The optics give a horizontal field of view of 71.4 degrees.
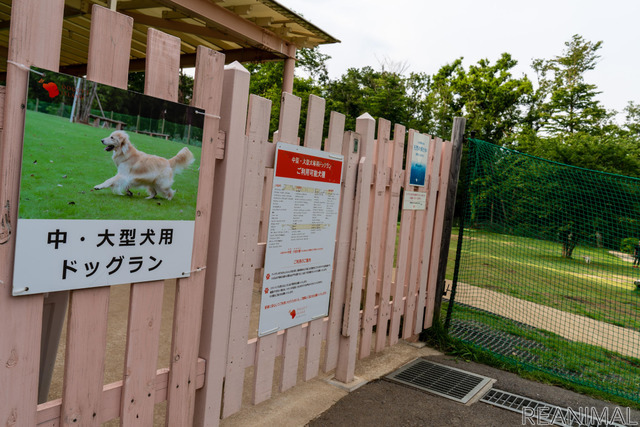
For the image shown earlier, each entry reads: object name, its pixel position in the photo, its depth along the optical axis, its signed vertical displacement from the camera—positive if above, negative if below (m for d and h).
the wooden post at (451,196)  4.80 +0.11
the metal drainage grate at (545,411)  3.34 -1.50
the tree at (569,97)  31.59 +8.84
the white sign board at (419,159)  4.18 +0.42
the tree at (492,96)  31.25 +8.11
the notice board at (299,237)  2.78 -0.31
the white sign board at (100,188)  1.66 -0.07
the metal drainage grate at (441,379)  3.64 -1.50
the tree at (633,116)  40.84 +10.63
